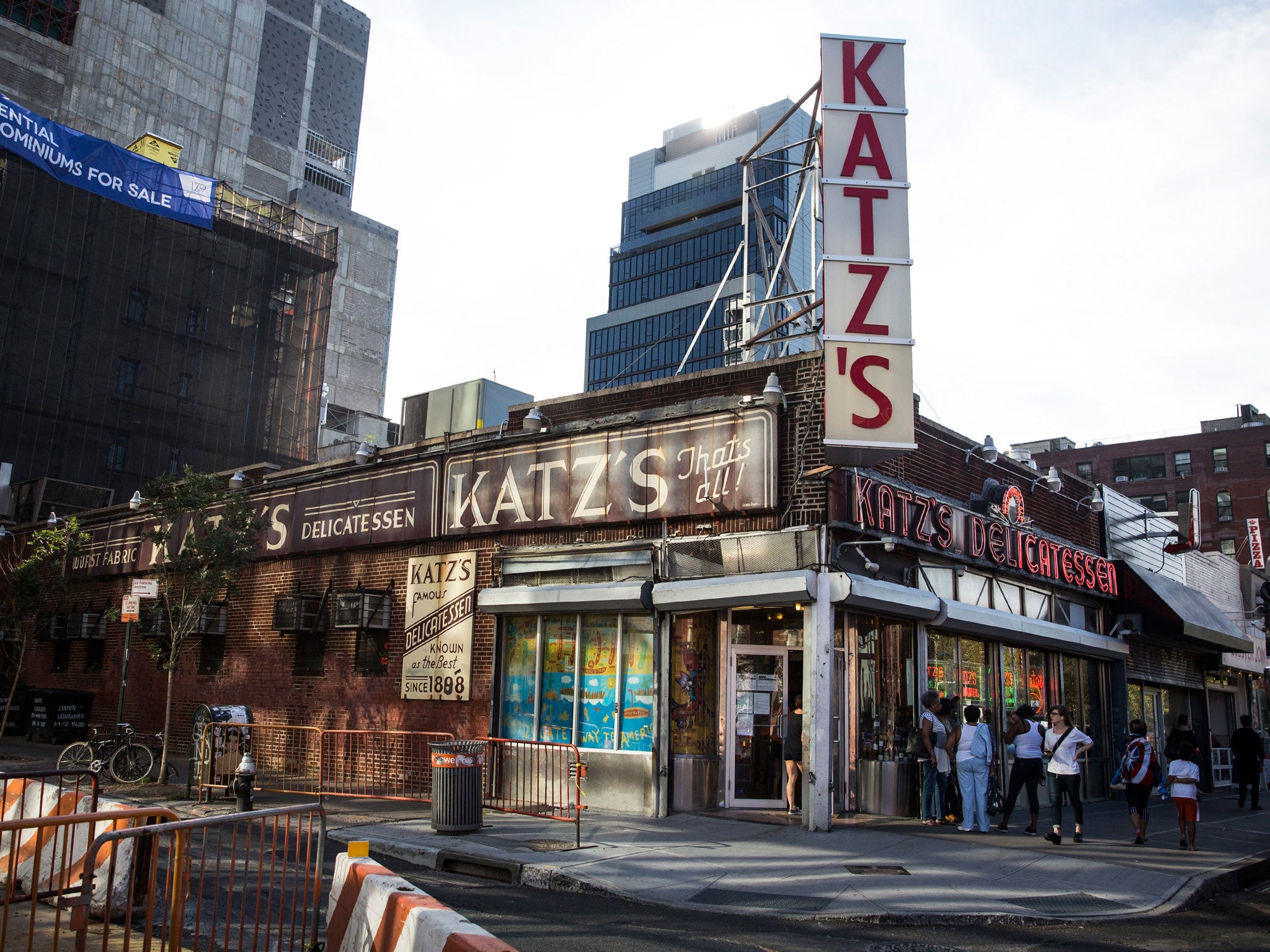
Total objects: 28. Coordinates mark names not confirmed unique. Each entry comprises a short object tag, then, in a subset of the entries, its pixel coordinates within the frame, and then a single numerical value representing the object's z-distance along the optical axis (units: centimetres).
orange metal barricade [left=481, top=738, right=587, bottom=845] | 1431
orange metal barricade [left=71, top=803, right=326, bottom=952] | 577
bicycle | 1608
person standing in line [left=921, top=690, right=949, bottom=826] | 1416
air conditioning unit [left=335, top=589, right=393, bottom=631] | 1820
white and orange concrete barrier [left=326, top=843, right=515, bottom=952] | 461
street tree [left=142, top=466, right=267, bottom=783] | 1716
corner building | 1389
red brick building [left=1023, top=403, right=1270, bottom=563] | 7606
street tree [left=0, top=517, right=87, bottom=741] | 2234
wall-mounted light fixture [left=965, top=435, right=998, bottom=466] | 1777
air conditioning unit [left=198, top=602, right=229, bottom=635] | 2153
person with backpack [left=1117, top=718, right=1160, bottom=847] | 1323
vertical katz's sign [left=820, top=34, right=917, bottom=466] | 1315
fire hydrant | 1198
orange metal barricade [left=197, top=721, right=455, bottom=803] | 1505
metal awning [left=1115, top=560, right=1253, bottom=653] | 2106
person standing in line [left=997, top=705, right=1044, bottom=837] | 1402
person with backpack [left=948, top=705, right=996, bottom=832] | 1371
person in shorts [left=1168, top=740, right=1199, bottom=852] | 1281
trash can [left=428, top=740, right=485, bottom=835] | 1192
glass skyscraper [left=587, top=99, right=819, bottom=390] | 12431
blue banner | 4372
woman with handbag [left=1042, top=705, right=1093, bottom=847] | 1281
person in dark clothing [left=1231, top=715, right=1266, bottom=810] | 1933
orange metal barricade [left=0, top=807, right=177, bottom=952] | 572
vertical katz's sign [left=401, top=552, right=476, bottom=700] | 1691
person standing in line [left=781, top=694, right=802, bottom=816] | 1401
